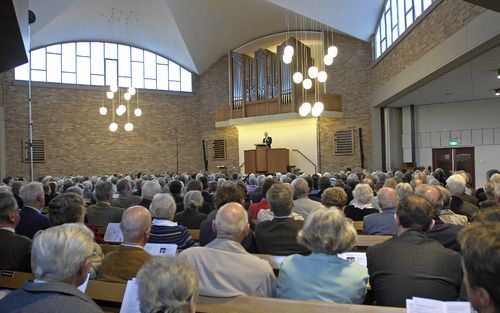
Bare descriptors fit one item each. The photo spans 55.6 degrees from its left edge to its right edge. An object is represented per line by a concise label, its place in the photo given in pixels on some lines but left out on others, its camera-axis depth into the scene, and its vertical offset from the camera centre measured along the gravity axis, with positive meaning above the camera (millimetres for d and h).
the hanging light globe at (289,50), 9641 +2190
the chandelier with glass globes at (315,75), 10284 +1779
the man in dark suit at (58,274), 1703 -448
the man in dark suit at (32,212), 4457 -474
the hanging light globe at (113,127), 15015 +1106
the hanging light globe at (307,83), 11188 +1746
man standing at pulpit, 17500 +670
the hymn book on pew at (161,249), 3366 -642
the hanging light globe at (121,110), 13644 +1491
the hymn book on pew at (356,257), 2996 -647
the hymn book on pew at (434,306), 1998 -653
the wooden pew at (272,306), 2227 -724
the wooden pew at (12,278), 2998 -732
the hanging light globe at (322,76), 10320 +1764
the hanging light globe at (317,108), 10748 +1116
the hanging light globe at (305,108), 10618 +1107
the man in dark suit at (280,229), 3697 -566
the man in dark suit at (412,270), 2576 -637
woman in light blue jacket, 2512 -608
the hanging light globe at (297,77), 10680 +1823
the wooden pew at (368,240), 3988 -712
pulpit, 17094 -50
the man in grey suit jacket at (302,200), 5336 -488
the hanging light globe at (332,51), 10203 +2279
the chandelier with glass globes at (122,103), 18859 +2338
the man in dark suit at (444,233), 3350 -562
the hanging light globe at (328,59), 10492 +2175
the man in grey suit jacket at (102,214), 5387 -597
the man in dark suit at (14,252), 3146 -584
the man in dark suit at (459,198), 4965 -496
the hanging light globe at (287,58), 9688 +2052
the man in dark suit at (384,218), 4520 -601
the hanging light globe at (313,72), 10453 +1892
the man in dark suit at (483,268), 1295 -319
